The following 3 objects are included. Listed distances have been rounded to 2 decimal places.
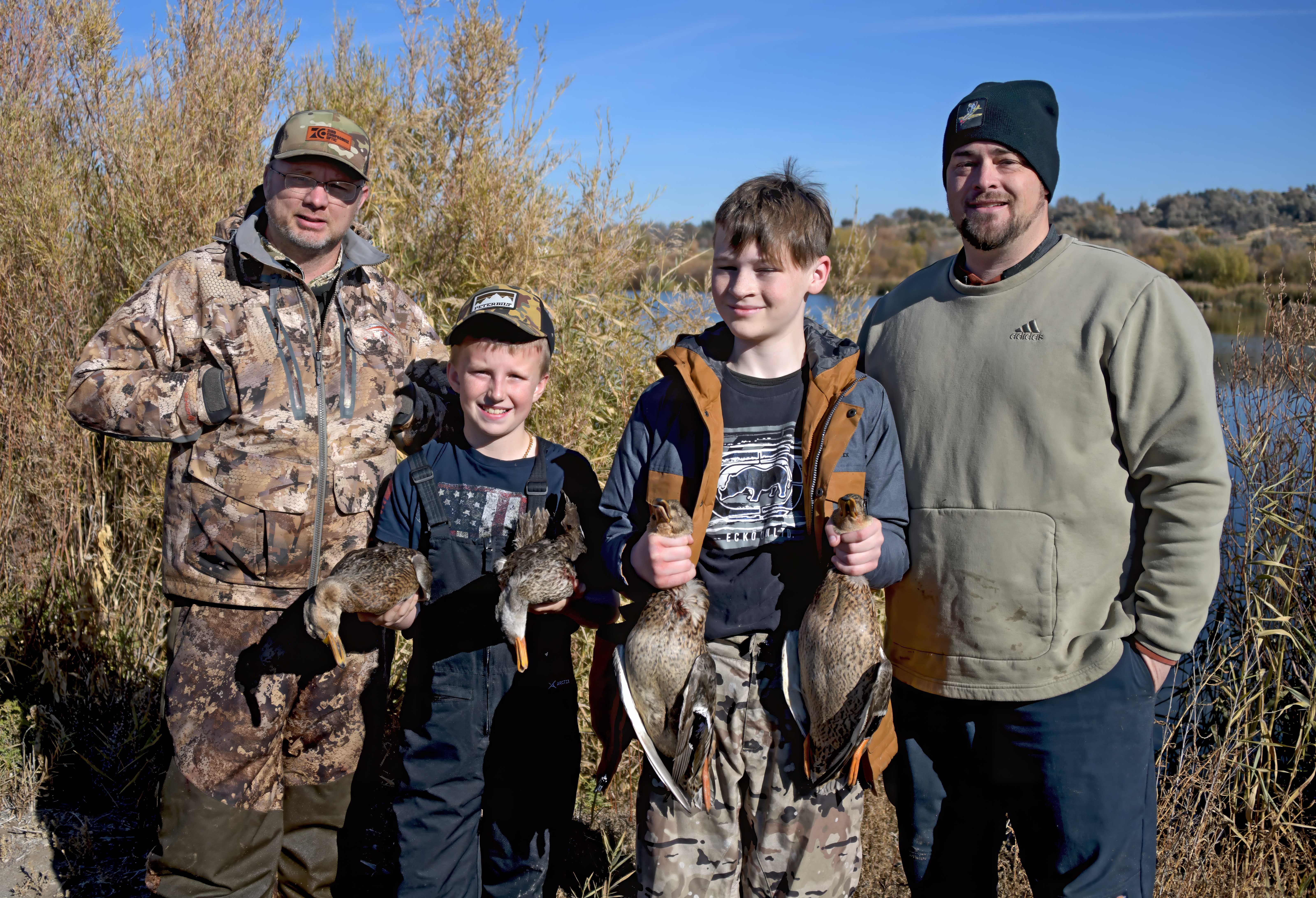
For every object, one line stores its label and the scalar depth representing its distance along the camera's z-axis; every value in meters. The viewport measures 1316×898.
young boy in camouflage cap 2.80
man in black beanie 2.51
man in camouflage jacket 3.06
